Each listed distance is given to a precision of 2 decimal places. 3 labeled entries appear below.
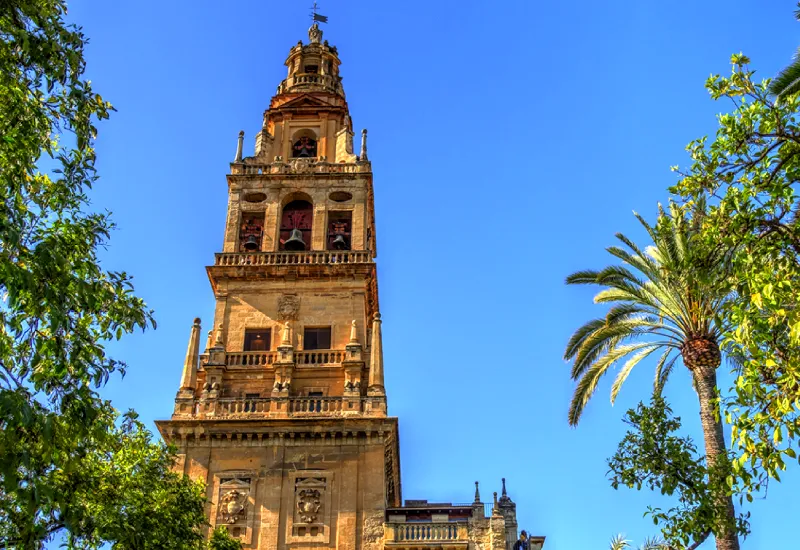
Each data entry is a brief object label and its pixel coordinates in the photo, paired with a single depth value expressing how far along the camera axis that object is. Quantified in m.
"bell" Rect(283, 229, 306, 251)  37.41
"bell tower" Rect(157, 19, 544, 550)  29.61
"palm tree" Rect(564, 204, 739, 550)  21.44
